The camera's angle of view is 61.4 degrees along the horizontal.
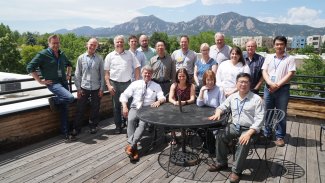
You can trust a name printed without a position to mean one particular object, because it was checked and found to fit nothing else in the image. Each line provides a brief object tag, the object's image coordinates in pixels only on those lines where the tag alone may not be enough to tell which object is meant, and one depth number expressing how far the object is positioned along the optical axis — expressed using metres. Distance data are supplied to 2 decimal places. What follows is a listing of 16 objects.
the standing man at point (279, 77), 4.31
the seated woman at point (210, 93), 3.96
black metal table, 3.25
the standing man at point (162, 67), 4.93
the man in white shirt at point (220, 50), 5.00
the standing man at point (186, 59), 5.23
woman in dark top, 4.23
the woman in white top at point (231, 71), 4.25
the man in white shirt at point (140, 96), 4.37
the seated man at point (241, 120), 3.30
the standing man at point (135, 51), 5.41
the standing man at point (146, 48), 5.63
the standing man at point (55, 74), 4.55
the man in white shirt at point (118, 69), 5.03
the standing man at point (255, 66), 4.70
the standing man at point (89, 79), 4.98
